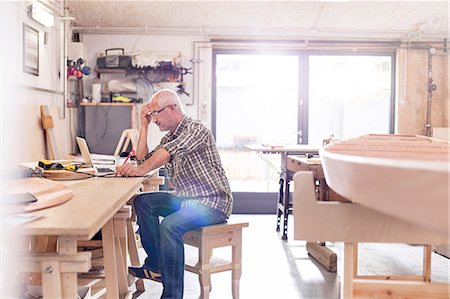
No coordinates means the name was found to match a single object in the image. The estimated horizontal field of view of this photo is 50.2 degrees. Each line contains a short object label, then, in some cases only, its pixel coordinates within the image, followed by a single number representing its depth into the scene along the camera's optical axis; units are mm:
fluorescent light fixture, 3807
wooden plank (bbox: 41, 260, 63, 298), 1347
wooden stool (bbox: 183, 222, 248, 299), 2447
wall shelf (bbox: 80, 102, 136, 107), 5242
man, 2385
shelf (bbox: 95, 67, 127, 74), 5578
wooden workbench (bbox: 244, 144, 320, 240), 4348
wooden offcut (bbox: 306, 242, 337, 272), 3402
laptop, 2697
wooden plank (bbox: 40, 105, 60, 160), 4113
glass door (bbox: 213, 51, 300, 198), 5977
